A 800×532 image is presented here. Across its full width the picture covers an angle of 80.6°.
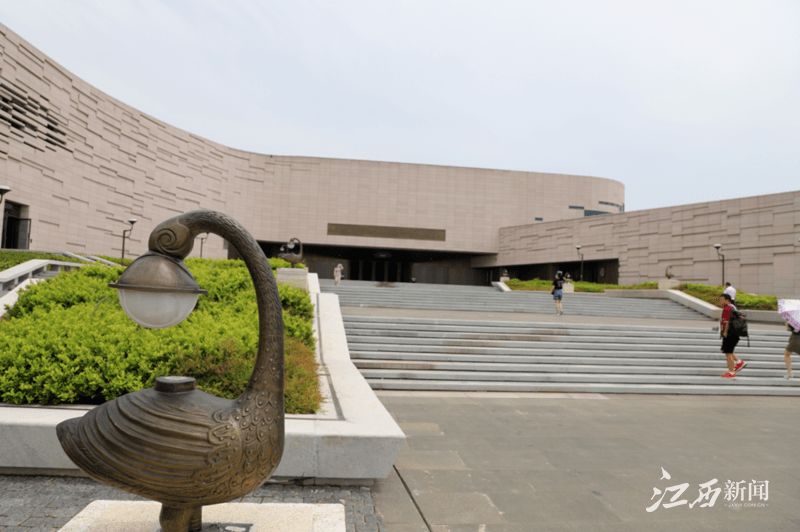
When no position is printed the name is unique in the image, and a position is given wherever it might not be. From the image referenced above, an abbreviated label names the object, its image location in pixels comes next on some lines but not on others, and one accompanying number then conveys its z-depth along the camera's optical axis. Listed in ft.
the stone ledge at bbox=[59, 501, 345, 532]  7.55
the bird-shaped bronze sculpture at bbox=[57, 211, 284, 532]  6.21
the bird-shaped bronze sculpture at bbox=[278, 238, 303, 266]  64.08
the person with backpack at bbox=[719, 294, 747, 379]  31.17
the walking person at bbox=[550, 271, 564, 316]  61.11
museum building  89.25
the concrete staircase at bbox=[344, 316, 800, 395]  30.53
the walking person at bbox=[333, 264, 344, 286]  80.59
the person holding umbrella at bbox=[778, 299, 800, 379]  24.90
